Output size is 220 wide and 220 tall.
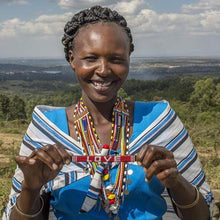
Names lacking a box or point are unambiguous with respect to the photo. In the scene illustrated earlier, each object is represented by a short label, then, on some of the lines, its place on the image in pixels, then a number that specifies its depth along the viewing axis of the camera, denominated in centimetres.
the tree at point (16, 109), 3703
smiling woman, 171
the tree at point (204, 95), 3772
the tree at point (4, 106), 3657
